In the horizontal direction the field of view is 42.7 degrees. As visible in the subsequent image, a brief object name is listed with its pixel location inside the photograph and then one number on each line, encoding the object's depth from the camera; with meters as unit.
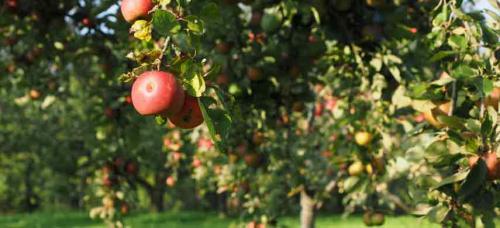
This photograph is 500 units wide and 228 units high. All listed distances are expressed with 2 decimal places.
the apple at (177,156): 8.82
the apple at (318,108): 8.17
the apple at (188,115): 1.79
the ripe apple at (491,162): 2.46
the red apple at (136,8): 1.84
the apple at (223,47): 4.57
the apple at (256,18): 4.56
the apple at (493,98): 2.82
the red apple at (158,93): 1.65
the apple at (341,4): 4.21
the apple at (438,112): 2.86
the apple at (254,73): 4.43
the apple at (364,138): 4.32
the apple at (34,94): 6.21
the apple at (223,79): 4.41
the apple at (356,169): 4.31
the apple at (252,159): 5.04
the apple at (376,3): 4.20
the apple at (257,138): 5.08
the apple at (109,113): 5.05
